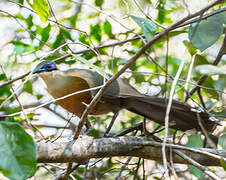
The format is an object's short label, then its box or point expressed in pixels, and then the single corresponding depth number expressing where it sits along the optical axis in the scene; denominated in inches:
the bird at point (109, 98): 227.0
